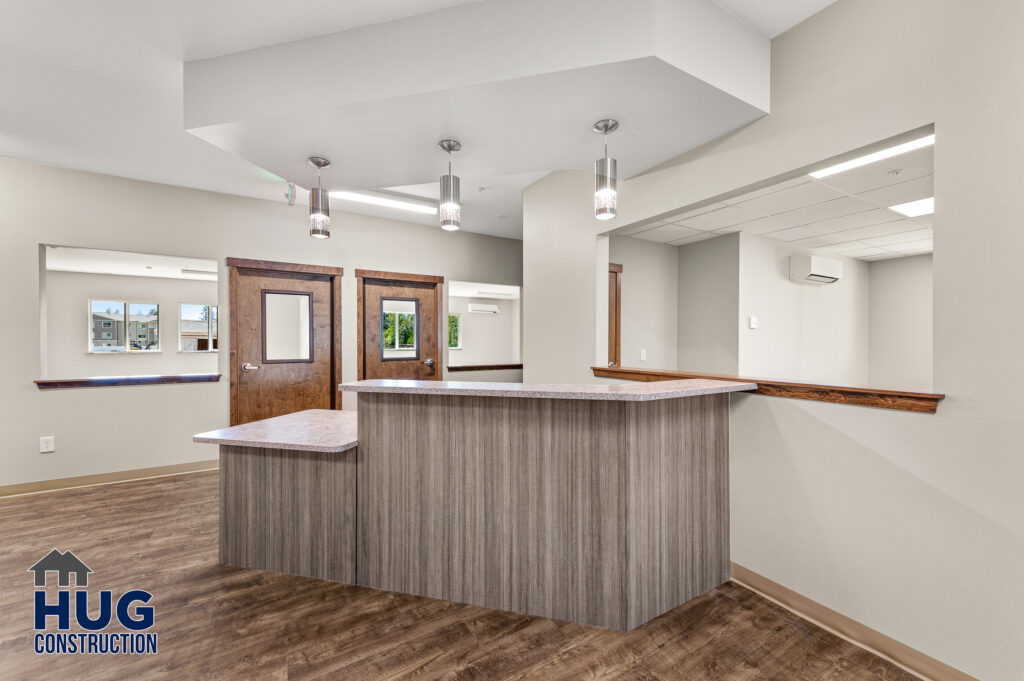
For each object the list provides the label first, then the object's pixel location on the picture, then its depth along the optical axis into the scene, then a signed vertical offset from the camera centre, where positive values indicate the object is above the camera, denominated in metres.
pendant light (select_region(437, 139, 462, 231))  2.48 +0.79
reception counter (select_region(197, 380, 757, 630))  1.89 -0.73
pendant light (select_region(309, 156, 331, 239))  2.78 +0.84
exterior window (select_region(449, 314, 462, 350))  9.91 +0.18
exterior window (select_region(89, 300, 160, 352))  7.12 +0.22
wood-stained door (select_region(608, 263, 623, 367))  4.31 +0.25
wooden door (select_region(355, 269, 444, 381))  5.19 +0.19
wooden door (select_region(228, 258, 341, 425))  4.43 +0.02
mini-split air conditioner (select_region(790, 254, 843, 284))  4.33 +0.71
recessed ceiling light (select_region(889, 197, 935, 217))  3.22 +1.00
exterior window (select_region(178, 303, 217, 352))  7.69 +0.21
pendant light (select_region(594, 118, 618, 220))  2.23 +0.78
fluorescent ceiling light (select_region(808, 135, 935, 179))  2.26 +1.00
